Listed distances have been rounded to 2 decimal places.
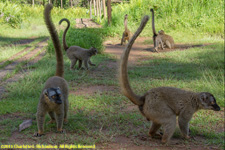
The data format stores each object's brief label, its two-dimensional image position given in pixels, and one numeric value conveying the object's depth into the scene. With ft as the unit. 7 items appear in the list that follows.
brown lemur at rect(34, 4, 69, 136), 11.92
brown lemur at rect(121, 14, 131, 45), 46.53
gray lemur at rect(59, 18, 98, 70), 26.76
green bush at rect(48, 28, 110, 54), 34.47
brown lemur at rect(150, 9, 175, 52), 42.38
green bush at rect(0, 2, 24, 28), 66.28
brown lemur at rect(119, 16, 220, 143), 11.96
